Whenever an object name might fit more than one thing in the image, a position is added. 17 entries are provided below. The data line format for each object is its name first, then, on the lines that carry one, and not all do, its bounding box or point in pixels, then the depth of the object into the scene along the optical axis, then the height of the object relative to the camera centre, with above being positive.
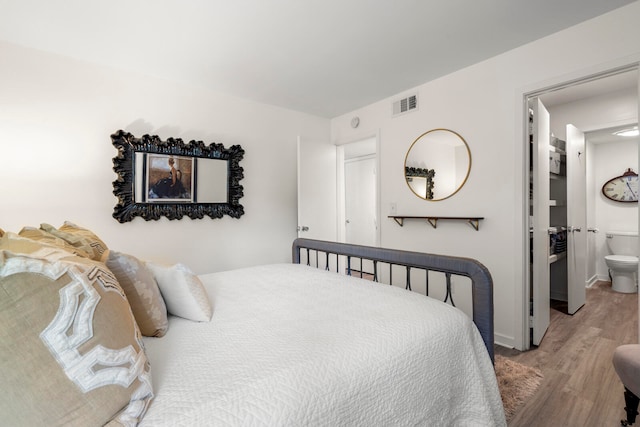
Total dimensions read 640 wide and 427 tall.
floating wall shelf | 2.60 -0.05
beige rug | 1.77 -1.13
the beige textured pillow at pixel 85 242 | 1.16 -0.12
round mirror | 2.74 +0.48
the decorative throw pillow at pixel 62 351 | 0.55 -0.28
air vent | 3.09 +1.17
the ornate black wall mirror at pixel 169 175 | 2.57 +0.32
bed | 0.66 -0.44
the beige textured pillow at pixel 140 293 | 1.06 -0.29
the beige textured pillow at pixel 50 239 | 1.04 -0.09
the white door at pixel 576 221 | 3.15 -0.09
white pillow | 1.23 -0.34
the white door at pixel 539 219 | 2.41 -0.06
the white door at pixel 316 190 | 3.53 +0.30
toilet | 3.84 -0.62
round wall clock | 4.21 +0.36
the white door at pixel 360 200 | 5.30 +0.24
